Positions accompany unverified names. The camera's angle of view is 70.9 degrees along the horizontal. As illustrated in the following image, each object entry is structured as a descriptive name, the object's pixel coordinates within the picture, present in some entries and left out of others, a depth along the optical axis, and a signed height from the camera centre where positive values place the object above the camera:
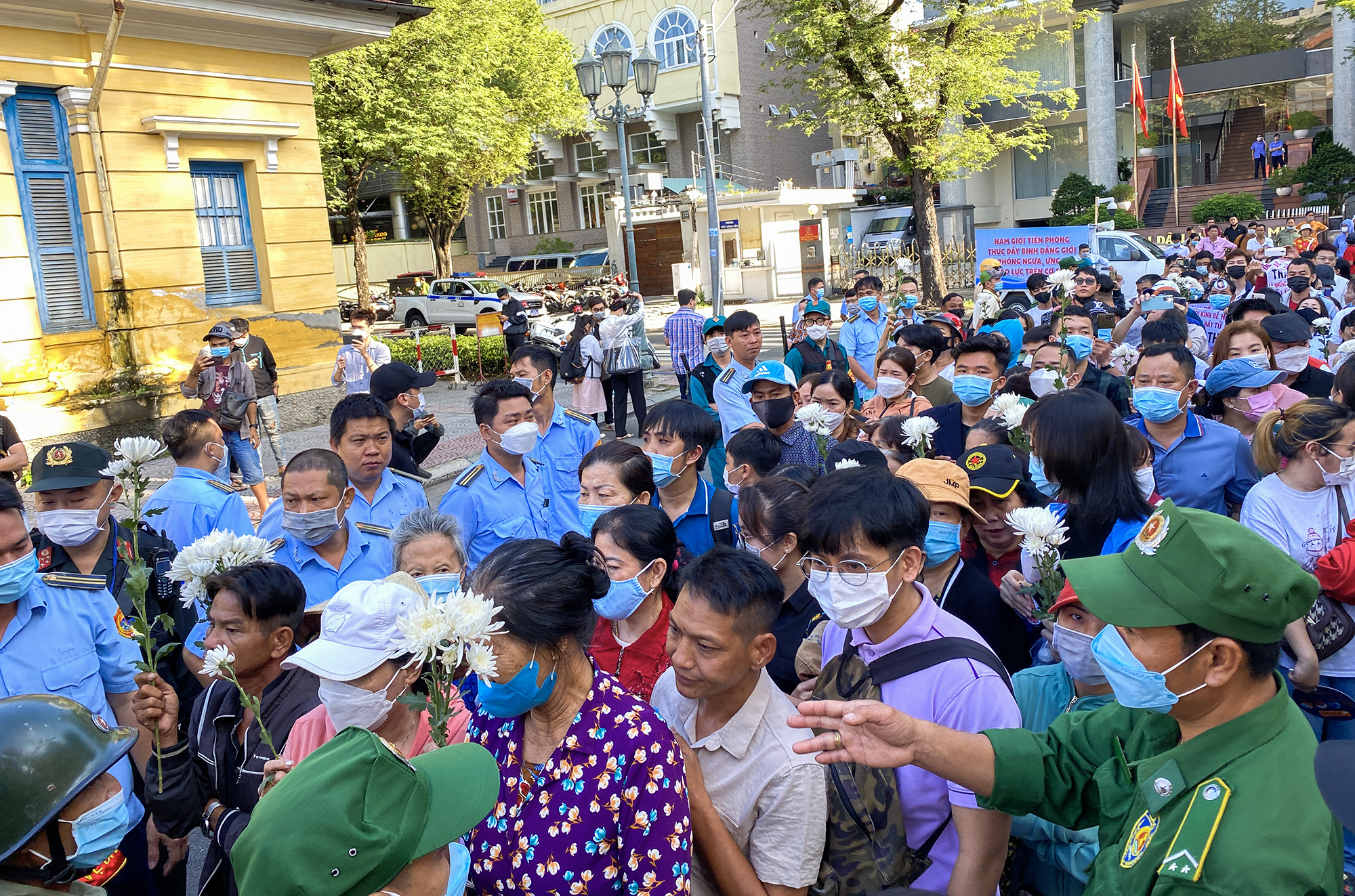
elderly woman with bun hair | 2.14 -1.08
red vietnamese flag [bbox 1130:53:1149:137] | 26.02 +4.16
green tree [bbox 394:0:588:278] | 27.27 +6.57
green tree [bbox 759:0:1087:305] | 20.08 +4.22
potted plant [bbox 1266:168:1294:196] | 32.78 +2.06
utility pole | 18.28 +1.68
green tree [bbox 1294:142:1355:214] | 30.88 +2.01
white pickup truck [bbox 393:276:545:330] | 31.31 +0.24
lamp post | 16.69 +3.96
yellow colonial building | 11.80 +1.86
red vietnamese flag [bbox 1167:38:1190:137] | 26.25 +4.15
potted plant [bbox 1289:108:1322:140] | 35.53 +4.29
